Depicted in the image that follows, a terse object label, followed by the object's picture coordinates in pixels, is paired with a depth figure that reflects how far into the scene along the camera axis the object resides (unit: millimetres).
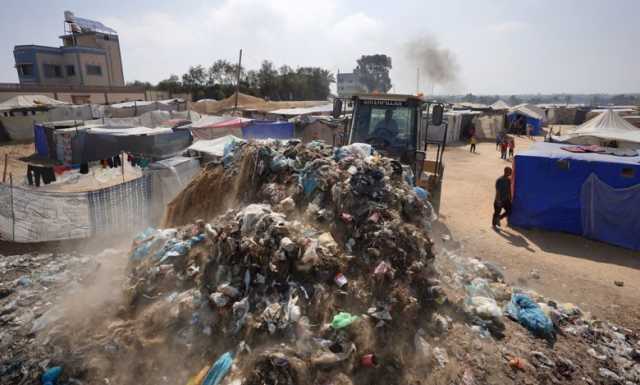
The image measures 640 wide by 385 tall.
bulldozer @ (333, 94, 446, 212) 6660
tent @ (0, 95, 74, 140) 20328
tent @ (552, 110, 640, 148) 12492
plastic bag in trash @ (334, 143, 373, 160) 5494
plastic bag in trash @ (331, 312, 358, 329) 3400
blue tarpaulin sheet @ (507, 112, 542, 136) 27245
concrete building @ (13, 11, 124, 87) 34125
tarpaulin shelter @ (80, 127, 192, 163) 14336
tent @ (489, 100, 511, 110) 30598
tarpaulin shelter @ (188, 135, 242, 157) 10113
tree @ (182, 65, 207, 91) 46266
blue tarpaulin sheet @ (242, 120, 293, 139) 15539
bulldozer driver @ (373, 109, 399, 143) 6887
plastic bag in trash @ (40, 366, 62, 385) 3299
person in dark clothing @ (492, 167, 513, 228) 7625
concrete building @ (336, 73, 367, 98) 72875
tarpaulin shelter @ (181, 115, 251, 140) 15152
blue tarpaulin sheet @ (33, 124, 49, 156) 16172
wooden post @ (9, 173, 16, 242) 6314
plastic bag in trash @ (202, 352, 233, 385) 3122
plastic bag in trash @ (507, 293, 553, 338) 4020
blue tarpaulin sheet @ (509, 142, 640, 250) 6871
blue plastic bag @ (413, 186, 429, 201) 5361
